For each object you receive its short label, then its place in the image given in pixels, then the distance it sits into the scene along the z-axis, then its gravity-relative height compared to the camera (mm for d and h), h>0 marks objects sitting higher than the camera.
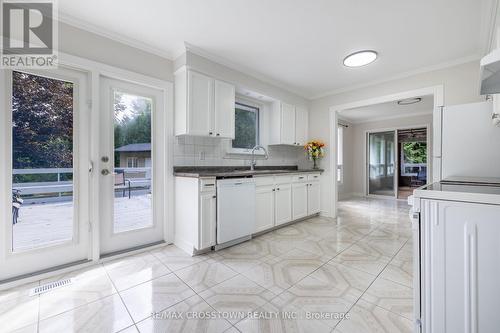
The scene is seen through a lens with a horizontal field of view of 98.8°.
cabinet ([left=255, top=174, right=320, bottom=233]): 3035 -538
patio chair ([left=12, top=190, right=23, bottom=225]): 1874 -331
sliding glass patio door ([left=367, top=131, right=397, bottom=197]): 6359 +80
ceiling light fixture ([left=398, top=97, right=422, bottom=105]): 4484 +1392
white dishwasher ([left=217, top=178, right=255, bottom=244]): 2508 -527
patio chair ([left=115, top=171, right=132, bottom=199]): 2424 -186
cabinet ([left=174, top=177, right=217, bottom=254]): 2361 -551
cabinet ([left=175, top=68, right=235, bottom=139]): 2588 +776
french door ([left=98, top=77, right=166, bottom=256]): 2338 -1
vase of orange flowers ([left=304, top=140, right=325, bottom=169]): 4125 +322
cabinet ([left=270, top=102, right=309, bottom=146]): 3859 +769
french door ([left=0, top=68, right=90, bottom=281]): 1841 -41
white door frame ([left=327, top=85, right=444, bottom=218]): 2064 +677
